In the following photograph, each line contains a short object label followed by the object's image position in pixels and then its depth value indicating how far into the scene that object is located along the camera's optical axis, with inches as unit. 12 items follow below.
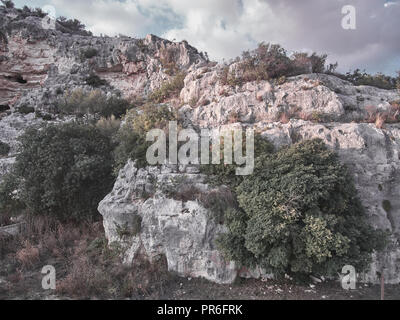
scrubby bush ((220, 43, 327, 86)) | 413.7
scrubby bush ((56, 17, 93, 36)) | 941.1
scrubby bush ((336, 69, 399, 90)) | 449.4
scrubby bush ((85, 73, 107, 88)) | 723.4
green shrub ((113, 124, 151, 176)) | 287.0
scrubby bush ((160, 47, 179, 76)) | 671.8
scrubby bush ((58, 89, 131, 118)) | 557.3
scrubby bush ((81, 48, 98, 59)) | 764.6
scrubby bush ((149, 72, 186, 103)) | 518.3
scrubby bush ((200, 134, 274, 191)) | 246.9
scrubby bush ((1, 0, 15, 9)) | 898.0
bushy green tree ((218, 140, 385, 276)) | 180.2
